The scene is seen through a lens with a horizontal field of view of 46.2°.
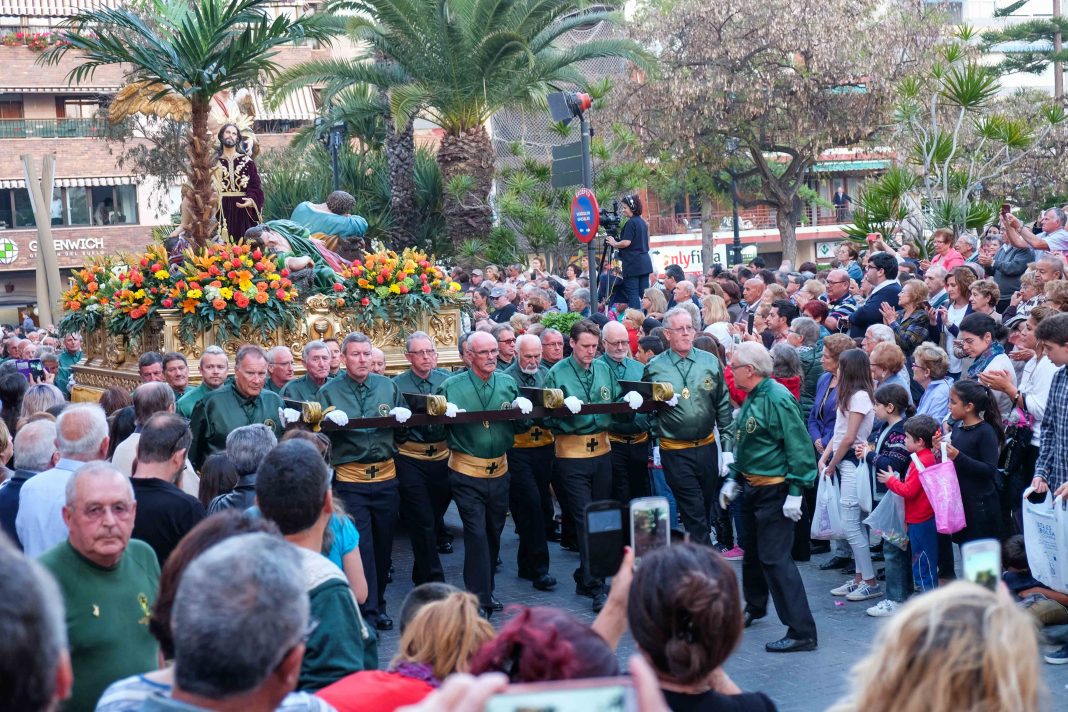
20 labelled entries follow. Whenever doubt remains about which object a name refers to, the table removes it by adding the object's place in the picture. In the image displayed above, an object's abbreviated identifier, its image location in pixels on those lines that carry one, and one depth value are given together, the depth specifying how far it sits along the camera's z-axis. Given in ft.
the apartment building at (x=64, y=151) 135.74
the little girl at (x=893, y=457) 27.63
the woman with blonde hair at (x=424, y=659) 11.59
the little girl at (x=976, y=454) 26.50
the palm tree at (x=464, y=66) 72.59
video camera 52.54
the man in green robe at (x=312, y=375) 29.48
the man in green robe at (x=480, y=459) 29.01
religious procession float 37.24
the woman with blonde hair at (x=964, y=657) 8.02
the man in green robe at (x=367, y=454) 28.58
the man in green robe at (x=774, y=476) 25.34
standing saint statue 42.63
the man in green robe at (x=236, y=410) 27.27
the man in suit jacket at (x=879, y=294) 37.93
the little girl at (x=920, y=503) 26.71
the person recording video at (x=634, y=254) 52.37
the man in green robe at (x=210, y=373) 29.04
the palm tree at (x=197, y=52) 42.42
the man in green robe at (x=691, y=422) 29.86
